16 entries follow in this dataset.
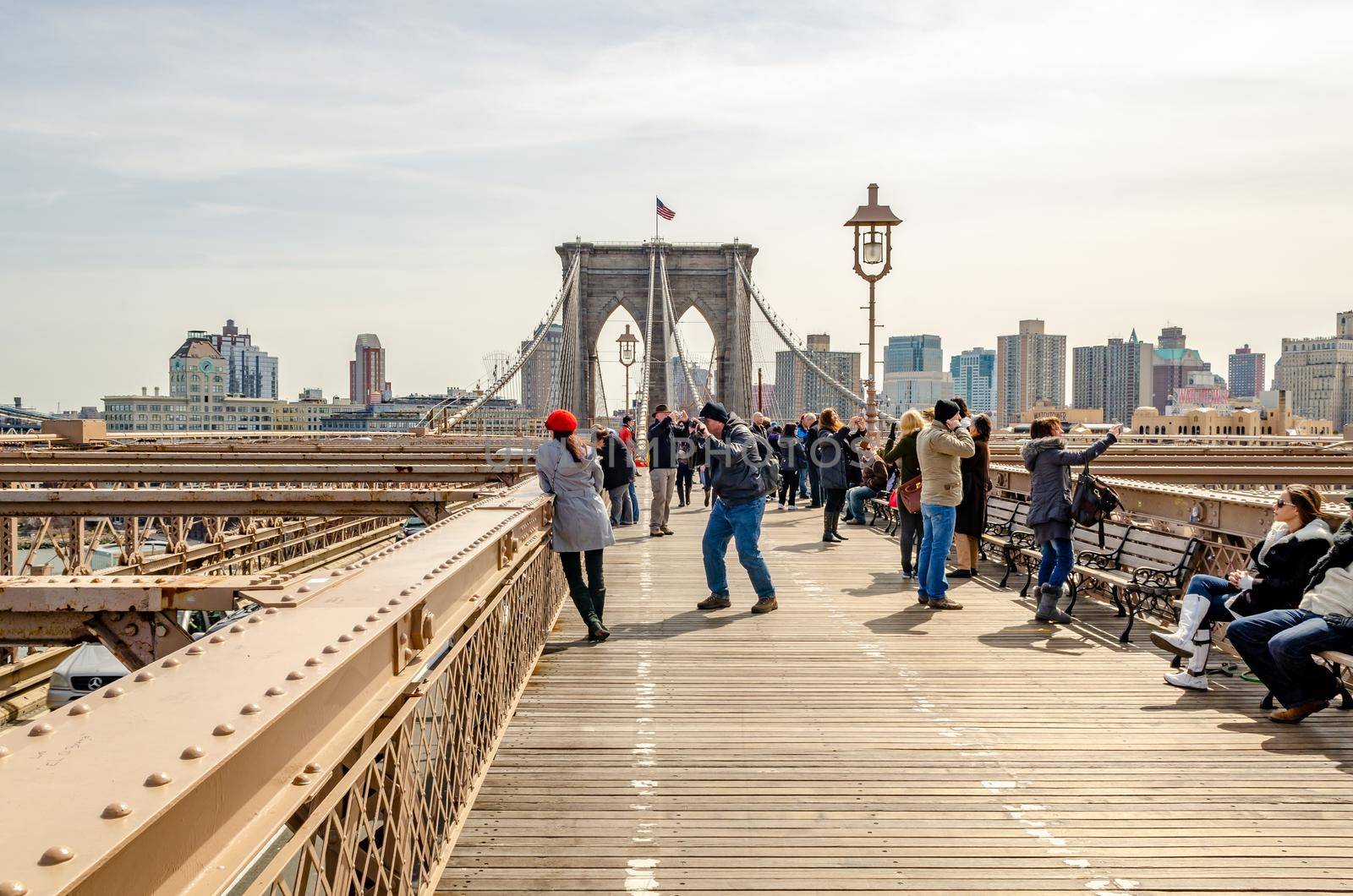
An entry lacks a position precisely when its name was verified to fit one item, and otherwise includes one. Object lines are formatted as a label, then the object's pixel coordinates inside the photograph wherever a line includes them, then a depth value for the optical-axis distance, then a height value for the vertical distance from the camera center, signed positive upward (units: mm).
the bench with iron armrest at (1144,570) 7305 -1111
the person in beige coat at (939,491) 8359 -602
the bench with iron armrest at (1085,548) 8336 -1070
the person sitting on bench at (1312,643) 5250 -1083
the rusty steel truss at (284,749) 1588 -590
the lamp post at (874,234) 16422 +2613
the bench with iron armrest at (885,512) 14114 -1333
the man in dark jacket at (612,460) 12367 -536
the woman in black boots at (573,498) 6684 -520
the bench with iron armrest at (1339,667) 5086 -1282
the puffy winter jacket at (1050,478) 7844 -469
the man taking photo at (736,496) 7934 -600
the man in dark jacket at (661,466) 13633 -669
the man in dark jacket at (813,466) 15606 -790
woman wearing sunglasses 5691 -906
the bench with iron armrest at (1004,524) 9916 -1126
